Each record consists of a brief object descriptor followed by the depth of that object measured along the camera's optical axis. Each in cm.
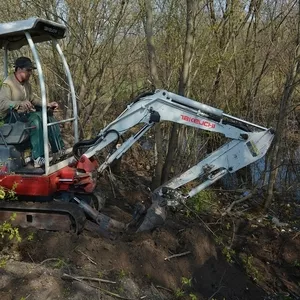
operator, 553
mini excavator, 546
